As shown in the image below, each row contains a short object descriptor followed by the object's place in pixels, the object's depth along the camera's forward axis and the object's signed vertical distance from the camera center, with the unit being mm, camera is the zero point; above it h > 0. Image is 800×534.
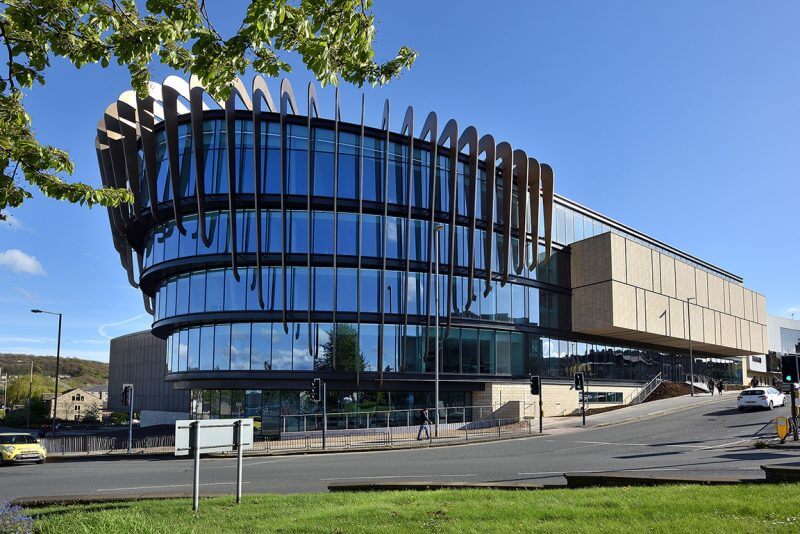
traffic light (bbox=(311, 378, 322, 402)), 31516 -1919
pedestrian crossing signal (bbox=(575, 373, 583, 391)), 37375 -1767
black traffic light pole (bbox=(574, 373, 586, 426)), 37281 -1793
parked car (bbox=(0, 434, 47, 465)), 27469 -4299
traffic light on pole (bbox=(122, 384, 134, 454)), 31234 -2213
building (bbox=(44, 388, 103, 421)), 95125 -8417
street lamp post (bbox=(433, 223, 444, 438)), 34216 -2972
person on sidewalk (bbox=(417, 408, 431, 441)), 33594 -3708
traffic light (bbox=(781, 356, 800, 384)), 23538 -692
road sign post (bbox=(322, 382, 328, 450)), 31016 -3090
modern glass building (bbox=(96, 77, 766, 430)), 37688 +6218
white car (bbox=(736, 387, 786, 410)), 40000 -2958
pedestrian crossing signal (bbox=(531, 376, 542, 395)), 35469 -1904
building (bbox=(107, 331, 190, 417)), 63262 -2857
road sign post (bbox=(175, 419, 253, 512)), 10805 -1525
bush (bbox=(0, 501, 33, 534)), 7684 -2093
